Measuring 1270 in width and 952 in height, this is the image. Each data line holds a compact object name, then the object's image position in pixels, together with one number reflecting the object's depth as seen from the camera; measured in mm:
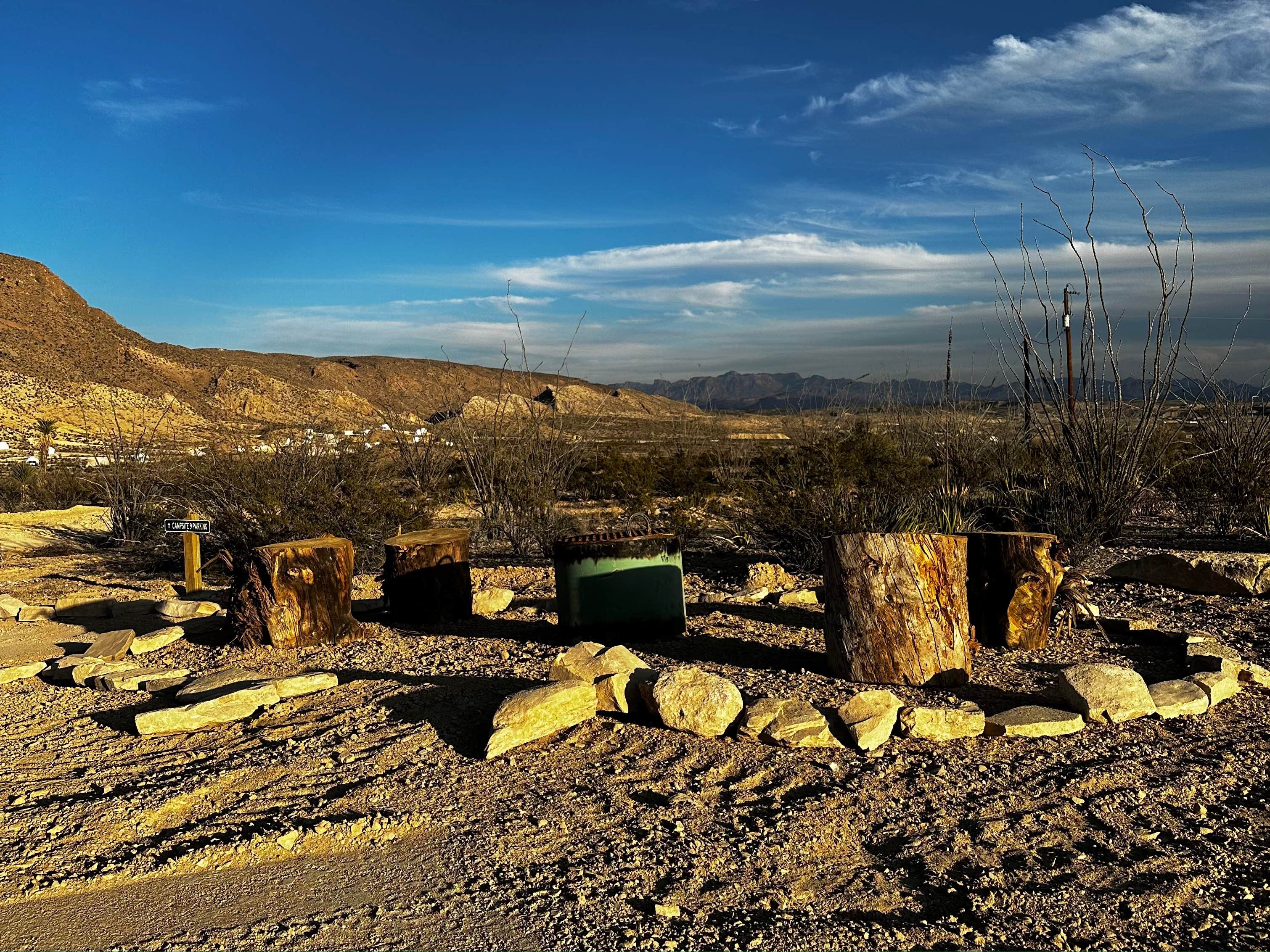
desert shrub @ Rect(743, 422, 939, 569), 8930
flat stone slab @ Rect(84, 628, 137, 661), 6781
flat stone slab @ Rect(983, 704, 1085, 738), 4445
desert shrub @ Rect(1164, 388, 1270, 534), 10797
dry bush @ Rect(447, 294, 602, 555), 11281
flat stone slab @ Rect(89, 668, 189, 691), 5863
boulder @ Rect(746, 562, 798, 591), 8352
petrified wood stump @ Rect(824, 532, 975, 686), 5184
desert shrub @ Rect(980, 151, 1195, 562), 9141
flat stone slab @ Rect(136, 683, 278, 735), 4918
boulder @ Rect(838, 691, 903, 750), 4262
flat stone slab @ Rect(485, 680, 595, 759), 4379
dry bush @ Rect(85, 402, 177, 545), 13094
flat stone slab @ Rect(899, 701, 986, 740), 4383
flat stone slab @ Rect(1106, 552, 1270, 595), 7316
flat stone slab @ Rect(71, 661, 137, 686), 6074
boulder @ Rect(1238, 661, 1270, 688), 5156
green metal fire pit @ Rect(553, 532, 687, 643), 6406
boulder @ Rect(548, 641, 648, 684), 5164
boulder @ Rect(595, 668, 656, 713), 4766
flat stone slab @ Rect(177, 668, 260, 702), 5438
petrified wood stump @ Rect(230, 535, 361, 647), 6719
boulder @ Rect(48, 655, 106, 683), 6223
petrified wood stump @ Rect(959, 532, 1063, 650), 6082
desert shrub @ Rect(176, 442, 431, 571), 10430
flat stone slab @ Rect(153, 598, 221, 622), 8172
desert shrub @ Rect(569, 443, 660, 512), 14203
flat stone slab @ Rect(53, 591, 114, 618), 8789
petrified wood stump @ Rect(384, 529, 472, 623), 7191
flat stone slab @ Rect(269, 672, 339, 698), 5336
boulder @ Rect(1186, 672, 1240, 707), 4906
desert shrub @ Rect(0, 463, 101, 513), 17859
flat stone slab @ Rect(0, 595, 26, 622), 8648
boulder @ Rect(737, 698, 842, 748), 4316
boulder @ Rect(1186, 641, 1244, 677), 5207
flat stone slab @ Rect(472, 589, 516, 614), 7805
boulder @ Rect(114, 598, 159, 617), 8797
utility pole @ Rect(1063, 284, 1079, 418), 10234
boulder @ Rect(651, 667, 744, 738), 4492
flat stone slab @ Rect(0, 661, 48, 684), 6211
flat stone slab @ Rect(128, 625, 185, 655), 6922
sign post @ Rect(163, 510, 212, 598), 9219
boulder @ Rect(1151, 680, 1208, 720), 4715
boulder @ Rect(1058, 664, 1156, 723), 4625
